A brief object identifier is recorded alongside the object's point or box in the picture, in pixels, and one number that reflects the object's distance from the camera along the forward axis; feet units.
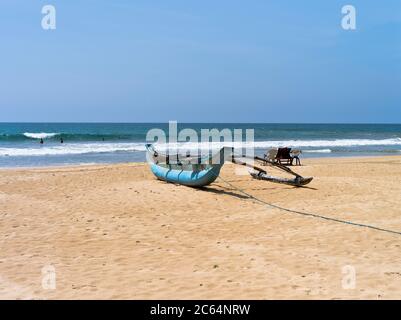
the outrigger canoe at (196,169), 37.55
